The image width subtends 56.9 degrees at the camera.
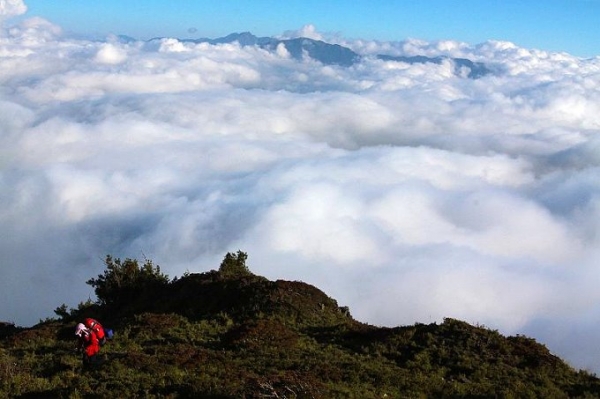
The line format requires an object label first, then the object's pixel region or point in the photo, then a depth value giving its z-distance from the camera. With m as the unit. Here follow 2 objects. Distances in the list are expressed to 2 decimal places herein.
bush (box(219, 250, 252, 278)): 34.81
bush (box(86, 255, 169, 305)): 31.73
